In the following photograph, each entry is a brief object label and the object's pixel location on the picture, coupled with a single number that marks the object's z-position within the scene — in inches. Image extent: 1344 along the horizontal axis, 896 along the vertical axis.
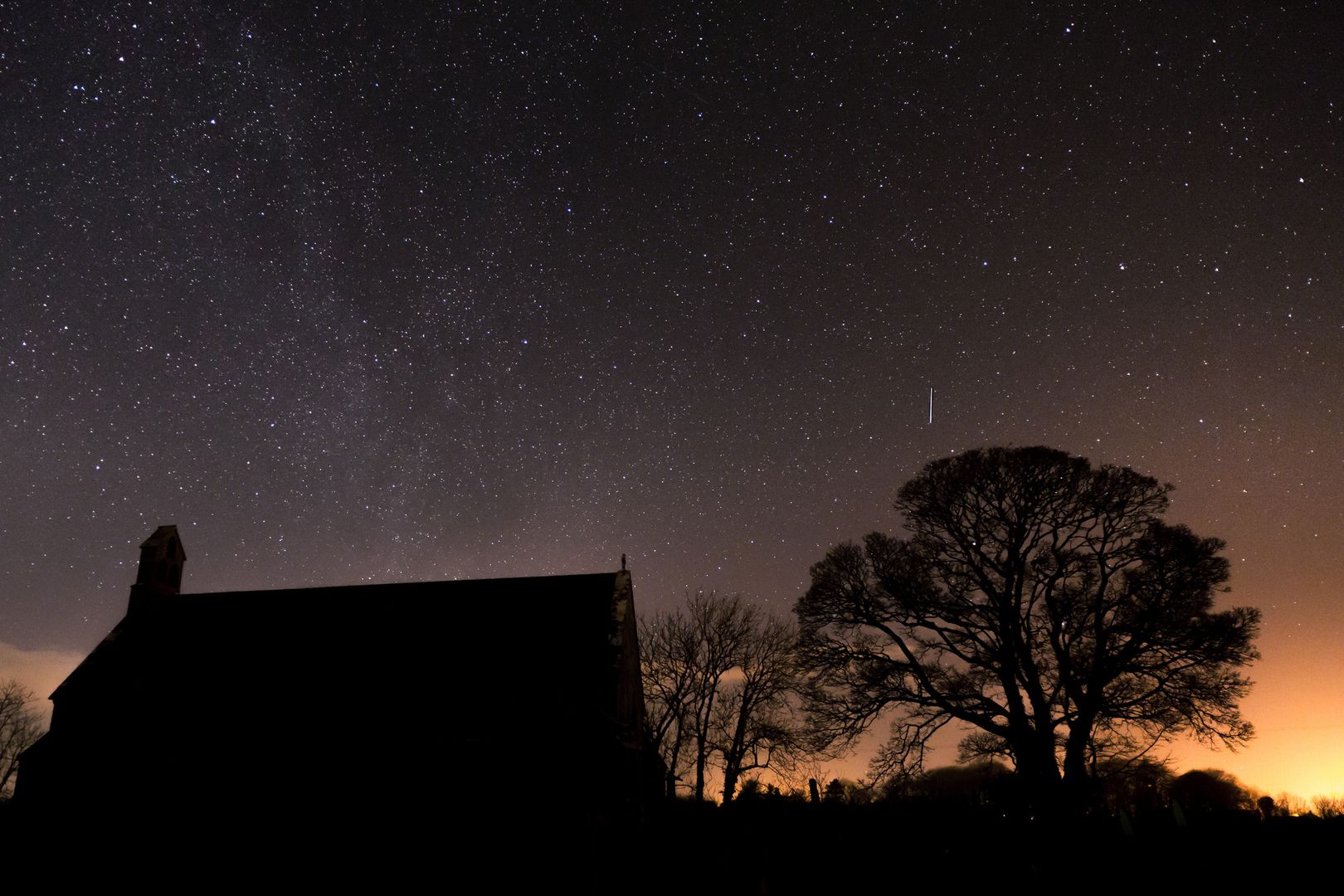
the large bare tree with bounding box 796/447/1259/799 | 846.5
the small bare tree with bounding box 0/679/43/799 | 2787.9
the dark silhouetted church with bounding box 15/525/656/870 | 855.7
